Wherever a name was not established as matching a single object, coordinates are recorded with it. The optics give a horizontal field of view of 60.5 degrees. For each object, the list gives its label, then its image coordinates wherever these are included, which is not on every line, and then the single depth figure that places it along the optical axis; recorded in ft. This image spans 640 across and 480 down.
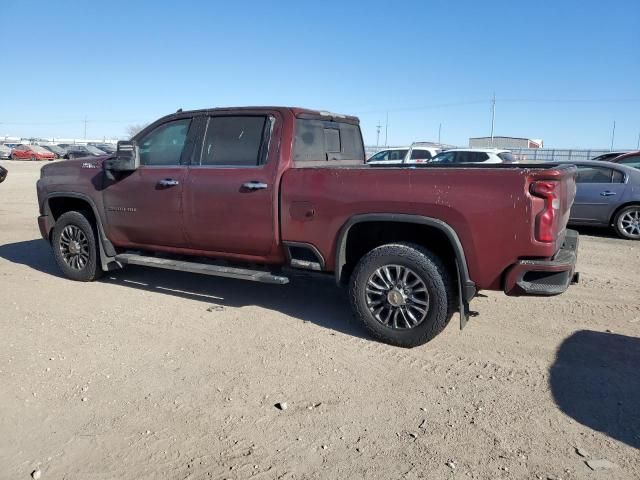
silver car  32.48
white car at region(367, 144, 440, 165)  66.08
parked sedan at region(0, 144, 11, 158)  158.61
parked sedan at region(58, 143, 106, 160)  148.60
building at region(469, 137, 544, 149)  158.51
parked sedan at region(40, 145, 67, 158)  172.45
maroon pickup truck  13.57
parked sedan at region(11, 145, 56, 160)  153.07
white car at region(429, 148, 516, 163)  53.98
